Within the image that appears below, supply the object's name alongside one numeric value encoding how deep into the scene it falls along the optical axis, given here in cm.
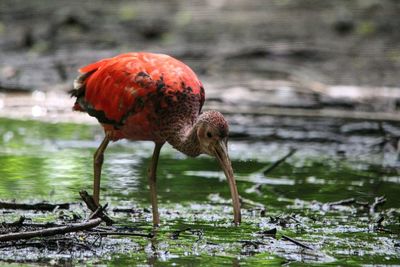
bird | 1591
